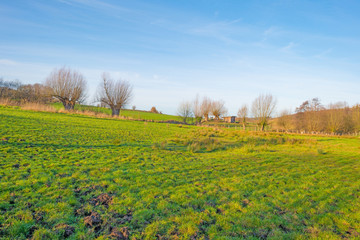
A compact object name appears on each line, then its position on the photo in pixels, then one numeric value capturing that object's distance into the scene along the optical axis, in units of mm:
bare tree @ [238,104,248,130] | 43212
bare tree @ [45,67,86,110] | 39938
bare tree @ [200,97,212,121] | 57875
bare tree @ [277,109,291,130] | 42288
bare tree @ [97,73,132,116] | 43781
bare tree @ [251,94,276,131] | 36719
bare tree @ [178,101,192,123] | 56712
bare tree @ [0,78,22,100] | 44559
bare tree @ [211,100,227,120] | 62494
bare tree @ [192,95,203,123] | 57062
